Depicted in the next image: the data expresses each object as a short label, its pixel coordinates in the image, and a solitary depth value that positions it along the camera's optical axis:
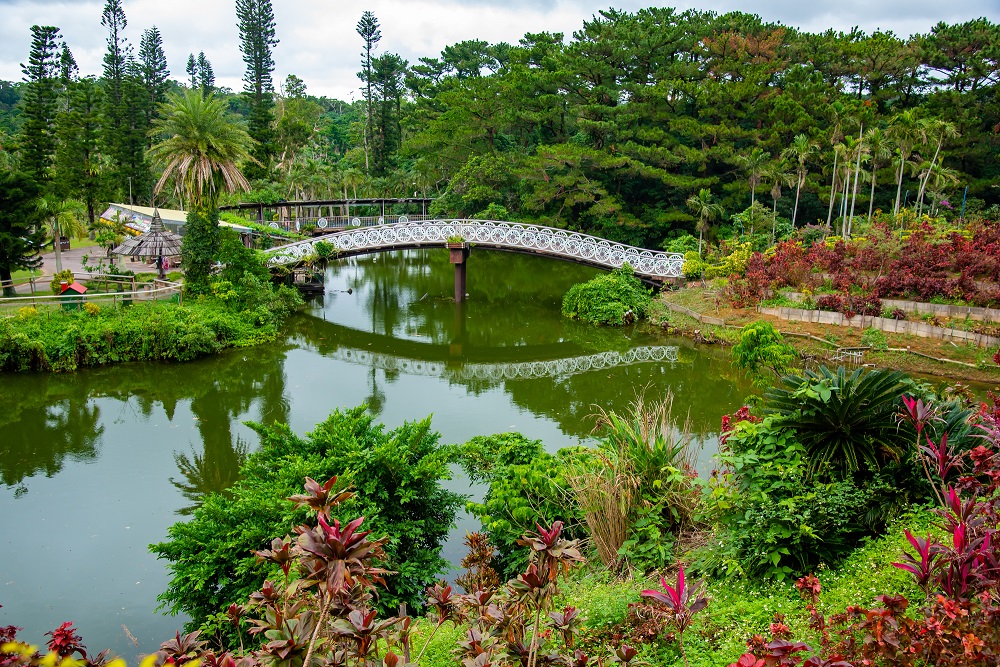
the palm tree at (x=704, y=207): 23.33
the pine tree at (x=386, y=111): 42.16
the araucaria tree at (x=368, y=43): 42.59
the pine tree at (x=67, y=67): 28.87
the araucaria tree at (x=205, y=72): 64.62
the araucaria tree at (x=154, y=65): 37.31
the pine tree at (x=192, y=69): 57.85
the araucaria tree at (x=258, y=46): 36.41
